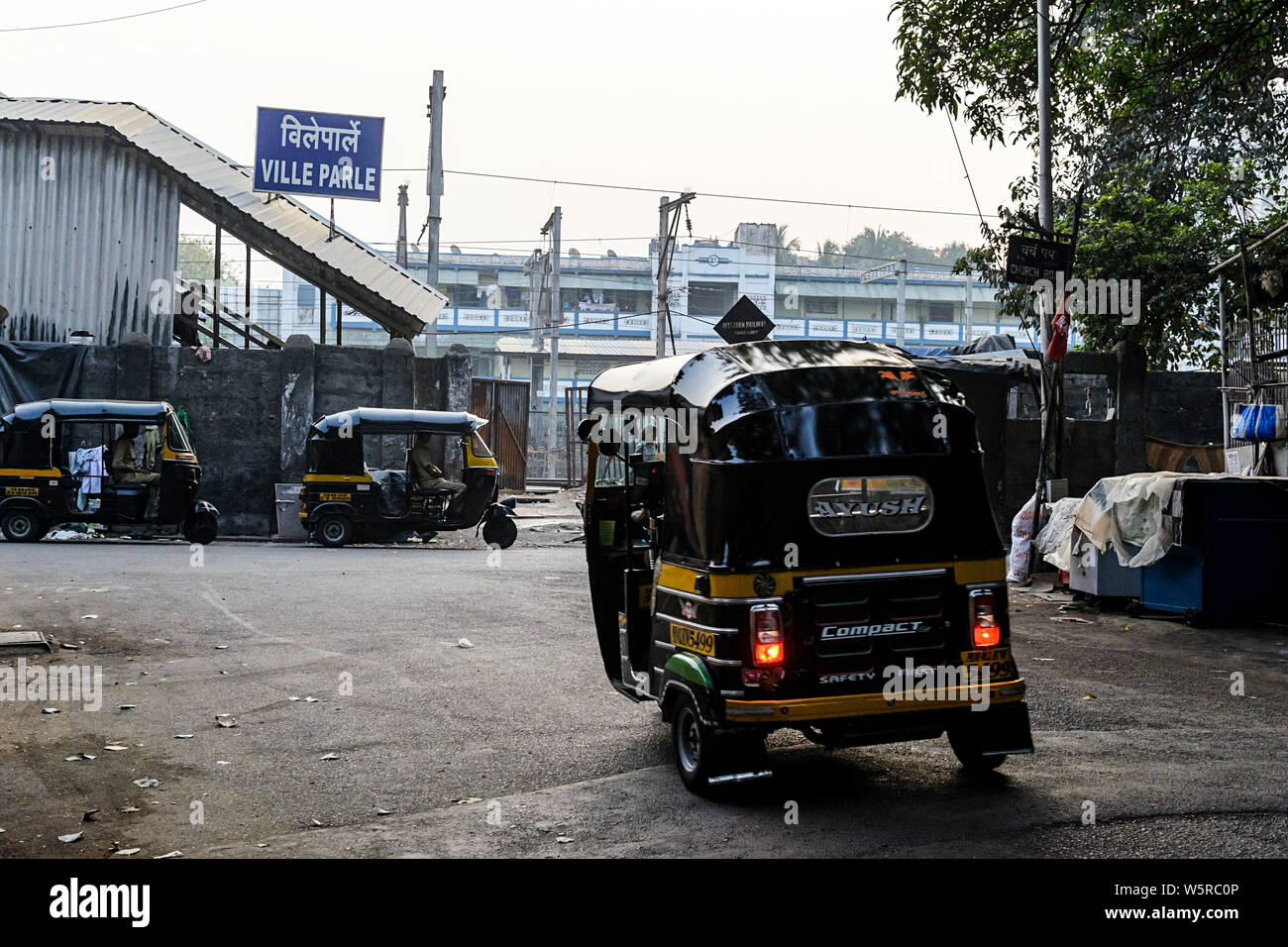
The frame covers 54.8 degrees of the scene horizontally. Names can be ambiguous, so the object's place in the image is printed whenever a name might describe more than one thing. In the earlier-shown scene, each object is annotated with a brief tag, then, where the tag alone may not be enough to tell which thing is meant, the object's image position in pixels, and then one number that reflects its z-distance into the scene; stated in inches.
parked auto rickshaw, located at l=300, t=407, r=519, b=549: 789.2
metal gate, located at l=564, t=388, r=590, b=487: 1363.2
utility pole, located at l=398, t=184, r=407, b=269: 1774.1
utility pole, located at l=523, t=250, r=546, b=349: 2415.7
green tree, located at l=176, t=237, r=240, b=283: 3467.0
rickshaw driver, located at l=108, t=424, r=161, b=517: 768.3
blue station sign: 960.9
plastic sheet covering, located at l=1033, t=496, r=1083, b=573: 523.8
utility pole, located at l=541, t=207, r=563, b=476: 1643.7
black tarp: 862.5
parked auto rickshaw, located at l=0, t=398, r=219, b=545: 756.6
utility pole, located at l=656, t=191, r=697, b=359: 1355.3
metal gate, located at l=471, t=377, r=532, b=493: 1232.8
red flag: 564.4
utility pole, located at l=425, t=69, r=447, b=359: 1144.8
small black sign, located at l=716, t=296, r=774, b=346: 633.0
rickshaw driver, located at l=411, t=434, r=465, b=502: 796.6
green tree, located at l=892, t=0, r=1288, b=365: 617.0
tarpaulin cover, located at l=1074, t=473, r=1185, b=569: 462.9
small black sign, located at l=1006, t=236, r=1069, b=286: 552.7
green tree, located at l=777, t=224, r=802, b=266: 2731.3
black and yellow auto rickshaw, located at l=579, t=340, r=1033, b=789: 233.9
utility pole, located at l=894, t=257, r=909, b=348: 2140.7
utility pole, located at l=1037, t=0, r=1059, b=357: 594.9
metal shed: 906.7
